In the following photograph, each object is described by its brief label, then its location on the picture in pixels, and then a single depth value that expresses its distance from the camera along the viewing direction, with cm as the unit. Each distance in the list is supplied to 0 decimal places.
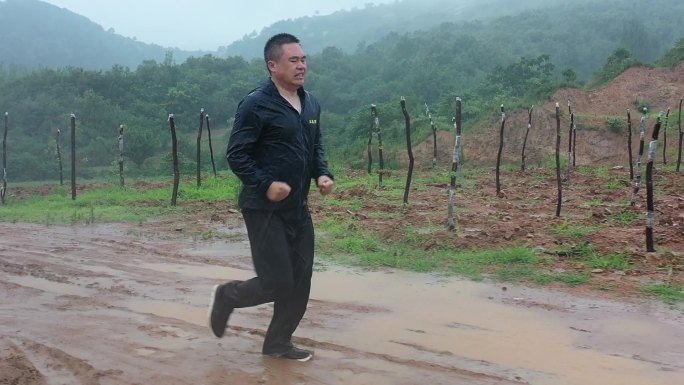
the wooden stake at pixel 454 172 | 811
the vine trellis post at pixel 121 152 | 1439
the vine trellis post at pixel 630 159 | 1514
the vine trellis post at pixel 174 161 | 1179
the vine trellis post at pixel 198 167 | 1543
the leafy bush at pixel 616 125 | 2364
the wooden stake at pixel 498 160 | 1300
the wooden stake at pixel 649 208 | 632
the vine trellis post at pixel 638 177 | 988
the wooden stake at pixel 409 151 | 1133
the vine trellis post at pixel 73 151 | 1327
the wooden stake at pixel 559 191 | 923
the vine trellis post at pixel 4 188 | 1519
